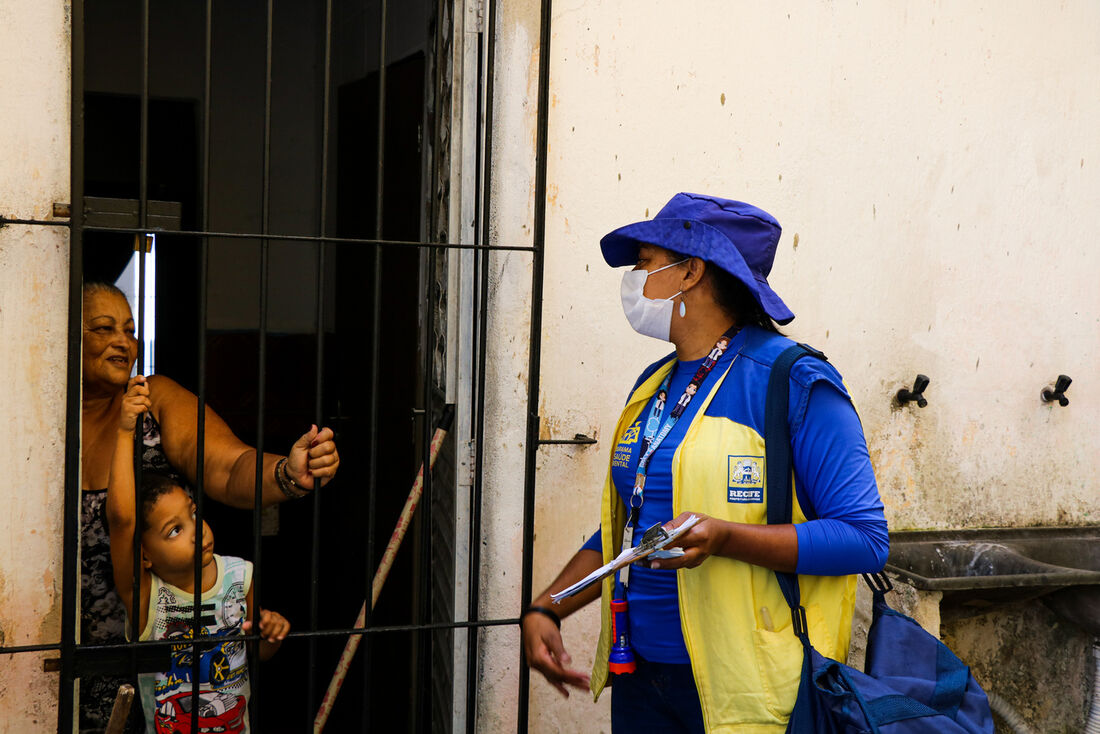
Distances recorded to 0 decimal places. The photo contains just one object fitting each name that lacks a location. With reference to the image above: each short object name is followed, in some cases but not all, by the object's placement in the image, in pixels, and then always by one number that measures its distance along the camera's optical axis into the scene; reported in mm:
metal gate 2133
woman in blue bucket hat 1533
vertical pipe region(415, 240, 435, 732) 2416
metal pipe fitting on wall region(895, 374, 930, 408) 3078
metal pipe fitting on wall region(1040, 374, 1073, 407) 3260
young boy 2350
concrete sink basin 2770
